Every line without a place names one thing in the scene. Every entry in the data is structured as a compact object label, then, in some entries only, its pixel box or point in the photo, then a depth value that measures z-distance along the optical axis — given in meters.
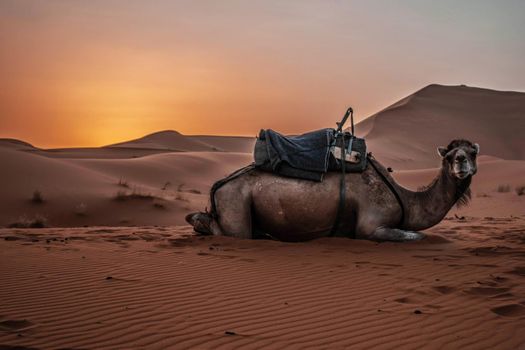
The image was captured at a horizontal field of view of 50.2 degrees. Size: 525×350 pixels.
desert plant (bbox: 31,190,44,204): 17.20
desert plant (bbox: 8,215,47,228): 14.20
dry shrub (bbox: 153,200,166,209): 17.44
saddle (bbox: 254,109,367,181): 7.61
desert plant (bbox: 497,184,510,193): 22.87
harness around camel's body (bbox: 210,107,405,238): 7.61
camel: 7.57
